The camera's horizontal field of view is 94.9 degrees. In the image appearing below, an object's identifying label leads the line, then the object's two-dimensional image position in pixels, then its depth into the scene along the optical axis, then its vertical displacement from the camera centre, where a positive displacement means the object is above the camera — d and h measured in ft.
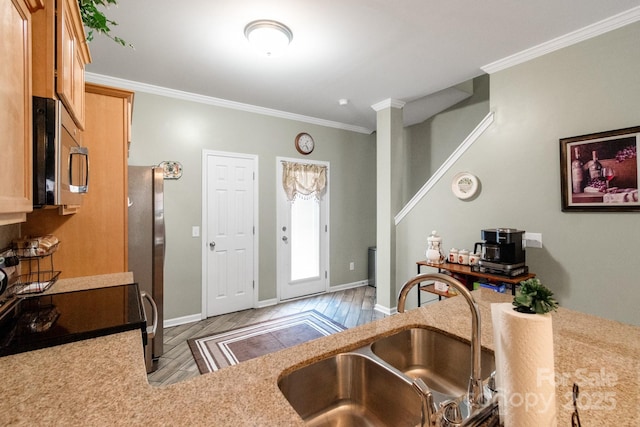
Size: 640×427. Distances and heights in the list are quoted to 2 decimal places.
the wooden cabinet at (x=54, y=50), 3.35 +1.94
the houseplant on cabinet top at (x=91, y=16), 4.76 +3.29
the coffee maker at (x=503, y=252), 7.87 -1.12
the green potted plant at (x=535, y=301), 1.90 -0.58
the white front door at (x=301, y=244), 13.69 -1.58
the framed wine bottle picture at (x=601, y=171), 6.79 +1.01
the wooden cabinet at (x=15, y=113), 2.49 +0.91
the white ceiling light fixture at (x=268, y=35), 7.05 +4.36
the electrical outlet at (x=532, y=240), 8.27 -0.79
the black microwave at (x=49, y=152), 3.18 +0.66
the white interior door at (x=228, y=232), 11.78 -0.85
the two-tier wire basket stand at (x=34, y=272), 4.82 -1.15
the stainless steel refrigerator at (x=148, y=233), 8.14 -0.61
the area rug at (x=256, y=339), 8.79 -4.34
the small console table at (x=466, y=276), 7.81 -1.80
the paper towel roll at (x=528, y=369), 1.88 -1.02
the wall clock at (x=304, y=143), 14.05 +3.32
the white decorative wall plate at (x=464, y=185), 9.60 +0.89
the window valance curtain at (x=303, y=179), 13.66 +1.55
